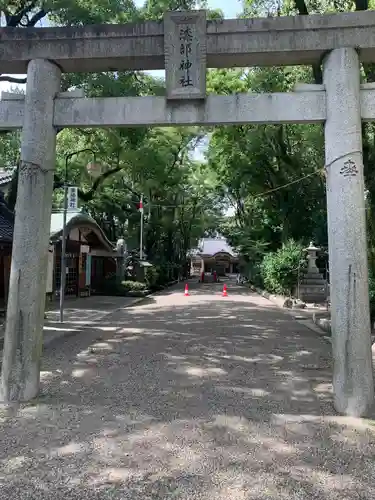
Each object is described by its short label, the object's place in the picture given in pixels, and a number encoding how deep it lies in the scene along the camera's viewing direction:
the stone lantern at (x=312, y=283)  20.80
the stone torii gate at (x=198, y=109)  4.95
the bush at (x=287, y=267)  21.27
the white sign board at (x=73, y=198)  15.45
